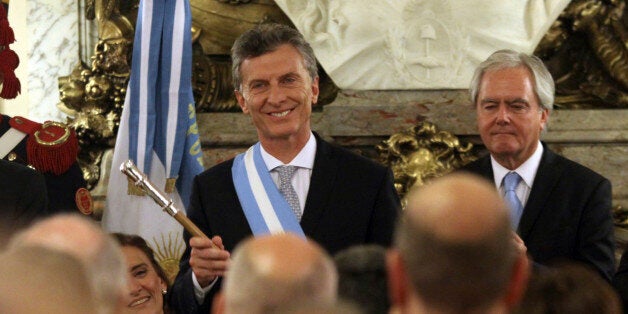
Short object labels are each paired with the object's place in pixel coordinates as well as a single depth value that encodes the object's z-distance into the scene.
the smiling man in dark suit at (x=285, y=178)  5.76
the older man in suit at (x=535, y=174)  6.04
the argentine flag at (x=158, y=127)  8.74
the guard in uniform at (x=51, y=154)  7.44
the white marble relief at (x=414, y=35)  9.54
